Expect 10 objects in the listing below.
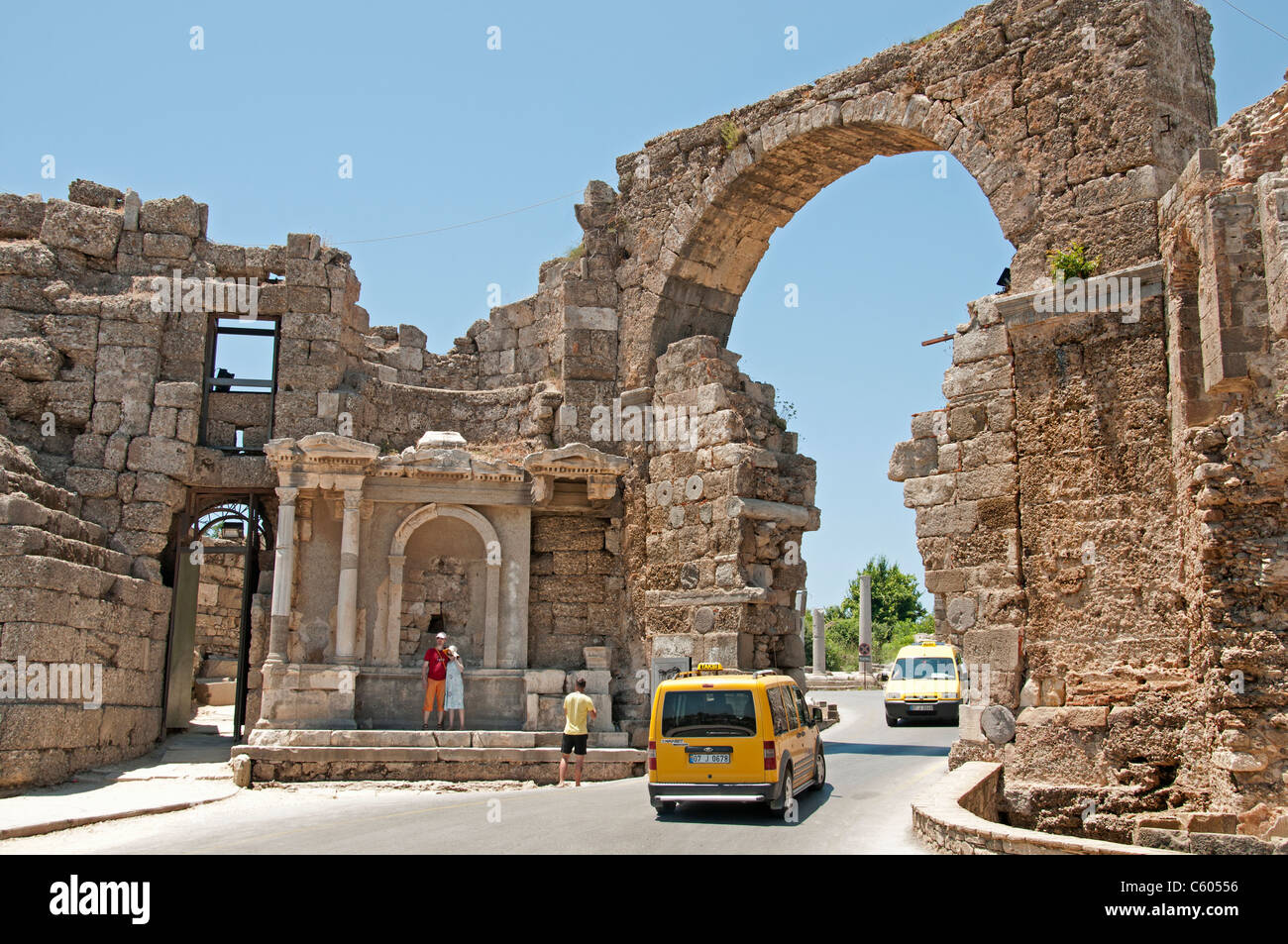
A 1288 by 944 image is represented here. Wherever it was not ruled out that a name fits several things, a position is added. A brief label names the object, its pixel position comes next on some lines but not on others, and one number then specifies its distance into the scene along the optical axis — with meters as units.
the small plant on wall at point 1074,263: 11.65
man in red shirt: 14.98
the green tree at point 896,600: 60.56
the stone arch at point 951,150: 11.76
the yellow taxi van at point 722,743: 10.40
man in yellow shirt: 13.69
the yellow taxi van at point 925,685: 21.00
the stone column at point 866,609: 45.09
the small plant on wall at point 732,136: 16.11
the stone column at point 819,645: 43.09
